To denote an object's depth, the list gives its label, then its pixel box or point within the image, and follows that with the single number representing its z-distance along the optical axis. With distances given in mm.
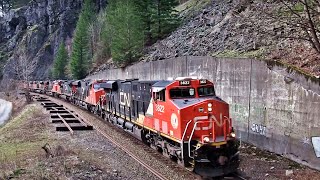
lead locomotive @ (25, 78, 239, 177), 11570
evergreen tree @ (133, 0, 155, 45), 43838
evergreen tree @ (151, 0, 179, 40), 42719
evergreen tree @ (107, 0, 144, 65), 42594
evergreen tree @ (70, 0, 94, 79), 65125
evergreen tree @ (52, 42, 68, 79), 77625
